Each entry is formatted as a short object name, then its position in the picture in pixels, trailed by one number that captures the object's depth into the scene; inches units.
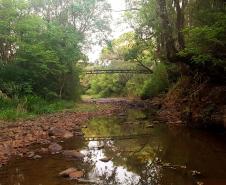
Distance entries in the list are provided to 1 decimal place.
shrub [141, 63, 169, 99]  1052.2
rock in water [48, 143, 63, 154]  335.9
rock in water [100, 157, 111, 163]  297.7
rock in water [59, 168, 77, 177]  247.4
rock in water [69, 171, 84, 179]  245.1
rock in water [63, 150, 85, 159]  314.0
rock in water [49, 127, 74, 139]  426.1
